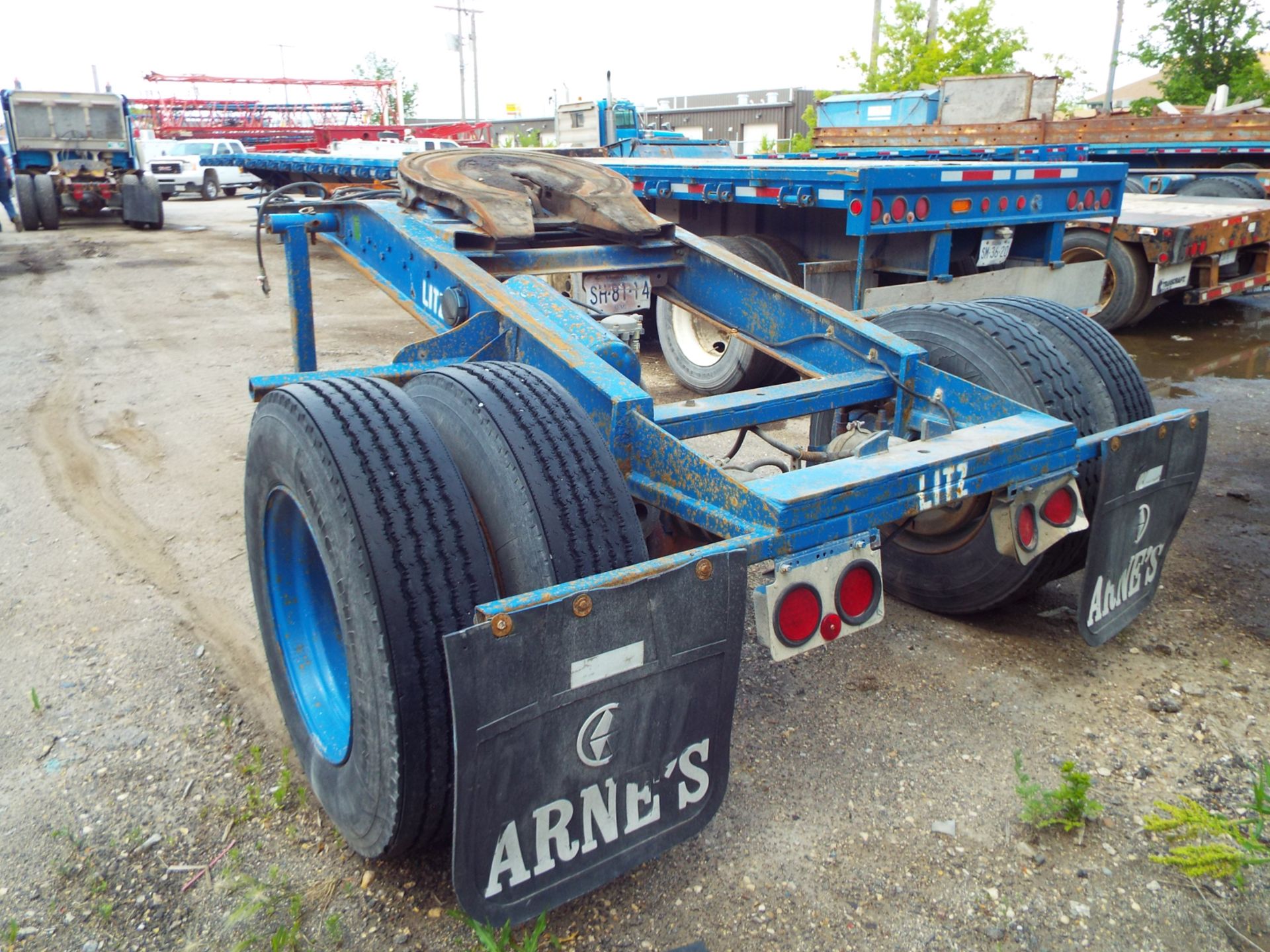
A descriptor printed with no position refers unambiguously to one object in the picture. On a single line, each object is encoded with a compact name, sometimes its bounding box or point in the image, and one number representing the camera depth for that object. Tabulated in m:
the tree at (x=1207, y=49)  27.02
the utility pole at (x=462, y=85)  49.28
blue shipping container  17.20
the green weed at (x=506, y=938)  1.99
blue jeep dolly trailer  1.88
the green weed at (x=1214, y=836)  2.25
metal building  39.62
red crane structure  29.94
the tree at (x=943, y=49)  30.66
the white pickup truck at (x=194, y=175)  26.31
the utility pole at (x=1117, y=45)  31.84
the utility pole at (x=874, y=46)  32.03
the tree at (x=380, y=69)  75.94
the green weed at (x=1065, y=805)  2.48
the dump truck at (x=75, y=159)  17.53
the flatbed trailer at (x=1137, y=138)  13.71
